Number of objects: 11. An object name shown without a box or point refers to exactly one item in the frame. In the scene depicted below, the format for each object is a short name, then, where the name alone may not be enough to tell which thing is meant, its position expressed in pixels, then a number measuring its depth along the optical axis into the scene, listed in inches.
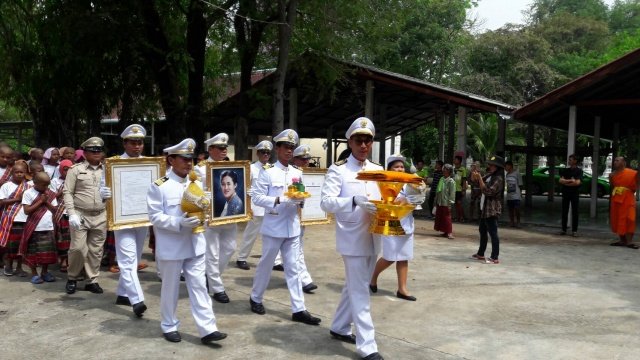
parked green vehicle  964.0
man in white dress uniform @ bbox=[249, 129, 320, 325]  214.2
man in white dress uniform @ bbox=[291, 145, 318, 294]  261.7
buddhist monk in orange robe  414.3
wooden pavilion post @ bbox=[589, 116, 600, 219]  607.0
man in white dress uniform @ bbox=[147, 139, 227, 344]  184.5
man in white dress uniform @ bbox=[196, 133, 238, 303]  242.4
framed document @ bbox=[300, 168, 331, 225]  265.7
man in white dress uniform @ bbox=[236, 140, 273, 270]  311.1
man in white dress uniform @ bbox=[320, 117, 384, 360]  172.1
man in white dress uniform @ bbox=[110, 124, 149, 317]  218.5
